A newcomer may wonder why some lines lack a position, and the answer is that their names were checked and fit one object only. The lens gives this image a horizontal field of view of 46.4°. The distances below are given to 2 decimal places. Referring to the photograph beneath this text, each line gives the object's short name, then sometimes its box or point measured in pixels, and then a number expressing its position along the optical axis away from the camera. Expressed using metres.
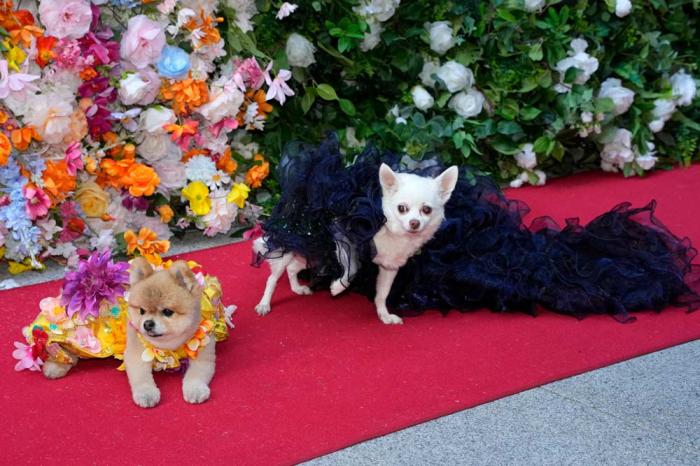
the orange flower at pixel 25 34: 2.40
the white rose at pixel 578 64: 3.56
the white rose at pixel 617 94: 3.70
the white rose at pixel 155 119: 2.68
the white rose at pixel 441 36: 3.38
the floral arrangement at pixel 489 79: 3.18
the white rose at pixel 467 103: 3.45
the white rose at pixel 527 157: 3.58
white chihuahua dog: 2.10
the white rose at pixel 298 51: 3.03
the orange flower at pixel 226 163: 2.93
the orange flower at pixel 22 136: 2.42
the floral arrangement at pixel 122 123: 2.44
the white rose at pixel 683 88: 3.97
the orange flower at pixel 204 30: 2.71
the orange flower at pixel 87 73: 2.51
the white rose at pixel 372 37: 3.21
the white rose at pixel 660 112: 3.90
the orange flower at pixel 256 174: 3.00
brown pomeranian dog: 1.76
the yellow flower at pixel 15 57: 2.41
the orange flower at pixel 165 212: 2.80
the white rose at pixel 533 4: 3.41
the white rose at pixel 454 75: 3.40
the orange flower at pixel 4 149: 2.37
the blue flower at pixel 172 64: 2.67
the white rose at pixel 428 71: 3.47
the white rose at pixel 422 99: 3.40
